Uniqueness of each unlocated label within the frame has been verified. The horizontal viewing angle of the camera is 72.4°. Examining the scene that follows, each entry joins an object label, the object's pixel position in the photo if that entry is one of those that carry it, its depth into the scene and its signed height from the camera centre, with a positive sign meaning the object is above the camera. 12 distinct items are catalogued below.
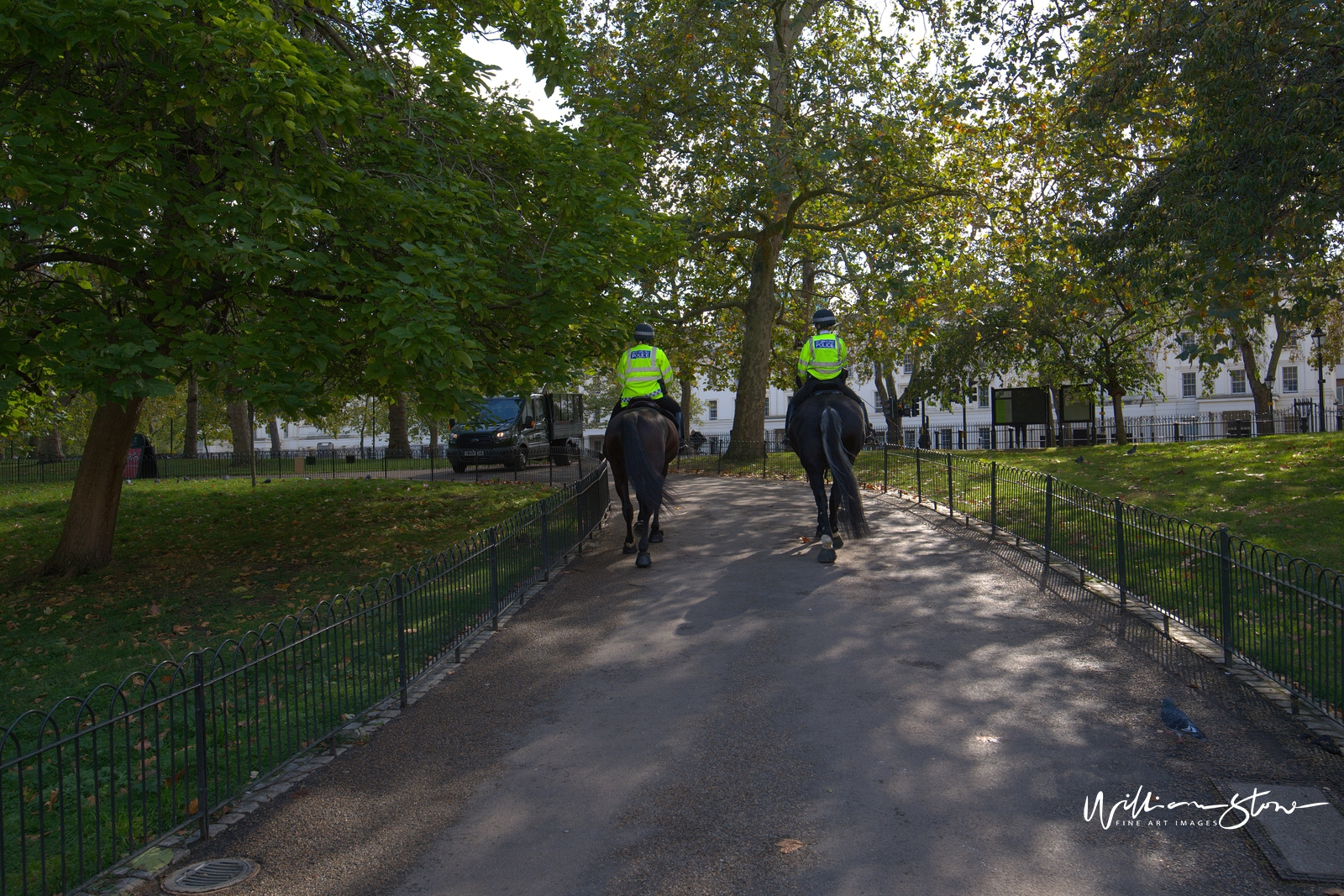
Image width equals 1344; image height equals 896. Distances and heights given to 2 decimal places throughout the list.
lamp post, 32.53 +2.06
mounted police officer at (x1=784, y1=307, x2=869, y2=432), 11.69 +0.98
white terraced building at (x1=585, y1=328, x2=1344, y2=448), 58.53 +1.57
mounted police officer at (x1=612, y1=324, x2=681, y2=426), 11.55 +0.88
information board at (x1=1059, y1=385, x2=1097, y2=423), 33.56 +0.75
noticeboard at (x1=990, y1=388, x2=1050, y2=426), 32.78 +0.75
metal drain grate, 4.33 -2.02
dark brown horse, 11.05 -0.11
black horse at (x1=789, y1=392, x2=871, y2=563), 10.88 -0.19
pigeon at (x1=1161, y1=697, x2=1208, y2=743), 5.61 -1.85
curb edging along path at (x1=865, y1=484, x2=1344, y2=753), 5.76 -1.80
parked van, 28.44 +0.27
